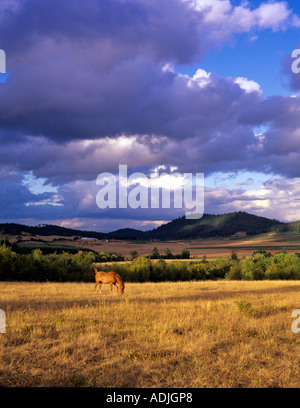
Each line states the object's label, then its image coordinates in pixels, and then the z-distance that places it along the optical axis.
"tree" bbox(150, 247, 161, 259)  88.69
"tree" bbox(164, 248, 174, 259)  93.19
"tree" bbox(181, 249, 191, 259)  98.18
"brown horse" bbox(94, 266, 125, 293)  24.55
